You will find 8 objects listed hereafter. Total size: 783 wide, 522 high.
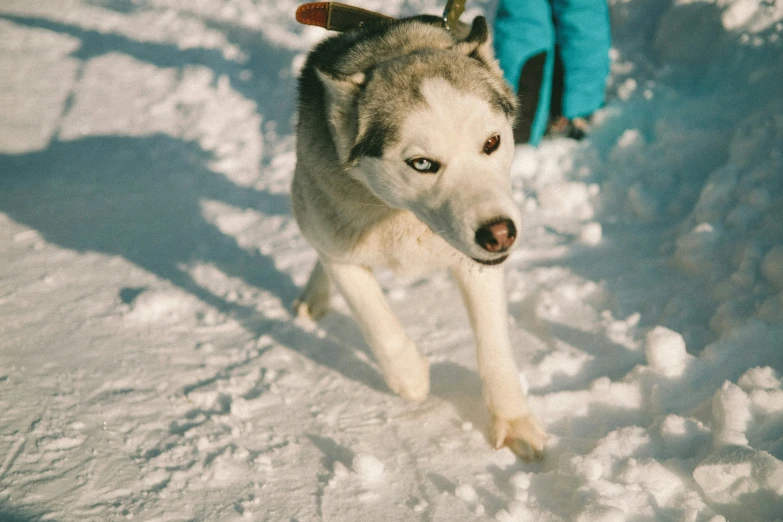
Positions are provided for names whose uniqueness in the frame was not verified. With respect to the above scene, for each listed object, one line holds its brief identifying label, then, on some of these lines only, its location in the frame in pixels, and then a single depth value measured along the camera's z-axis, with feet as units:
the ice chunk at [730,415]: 7.10
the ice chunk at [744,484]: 6.38
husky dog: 6.24
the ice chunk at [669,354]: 8.52
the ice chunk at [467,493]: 7.22
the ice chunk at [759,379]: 7.66
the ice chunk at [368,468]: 7.56
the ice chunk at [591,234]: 11.67
